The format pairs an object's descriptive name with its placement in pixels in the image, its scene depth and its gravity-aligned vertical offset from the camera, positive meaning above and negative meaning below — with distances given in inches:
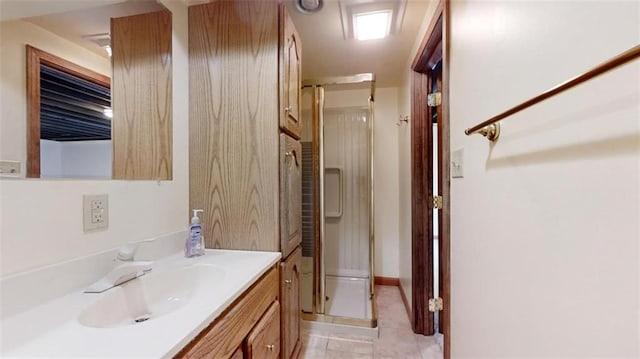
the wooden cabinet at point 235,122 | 52.7 +11.9
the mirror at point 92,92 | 30.3 +12.6
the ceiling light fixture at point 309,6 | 59.5 +39.9
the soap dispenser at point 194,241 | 48.0 -10.9
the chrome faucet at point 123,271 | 32.3 -11.6
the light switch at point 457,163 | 43.8 +2.7
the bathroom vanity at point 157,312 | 21.5 -13.4
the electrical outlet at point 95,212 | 34.4 -4.0
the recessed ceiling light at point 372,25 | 65.1 +40.2
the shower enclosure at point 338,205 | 85.4 -9.4
